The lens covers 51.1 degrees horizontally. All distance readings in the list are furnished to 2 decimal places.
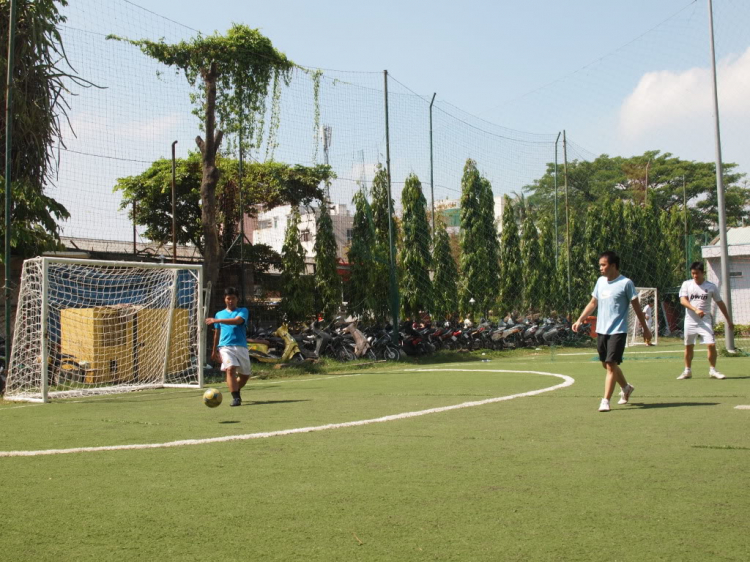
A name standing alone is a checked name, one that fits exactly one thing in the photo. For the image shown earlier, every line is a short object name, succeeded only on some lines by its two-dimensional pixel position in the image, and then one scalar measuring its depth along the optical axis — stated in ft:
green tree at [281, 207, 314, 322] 67.36
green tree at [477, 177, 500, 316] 89.66
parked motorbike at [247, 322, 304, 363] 60.18
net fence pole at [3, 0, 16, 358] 42.55
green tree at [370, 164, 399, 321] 71.41
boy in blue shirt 33.99
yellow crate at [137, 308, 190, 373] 50.60
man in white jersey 39.27
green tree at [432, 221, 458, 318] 82.07
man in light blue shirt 27.63
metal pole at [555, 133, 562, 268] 95.09
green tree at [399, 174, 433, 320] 76.95
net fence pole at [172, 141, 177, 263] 70.74
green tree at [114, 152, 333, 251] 107.34
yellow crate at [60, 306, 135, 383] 48.37
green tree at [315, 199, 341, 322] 69.21
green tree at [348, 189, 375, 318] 71.36
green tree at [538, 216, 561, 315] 94.43
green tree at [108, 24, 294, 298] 60.80
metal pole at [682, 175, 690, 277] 94.48
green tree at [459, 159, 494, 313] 89.10
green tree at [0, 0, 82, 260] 50.34
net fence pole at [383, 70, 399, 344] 68.95
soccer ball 31.96
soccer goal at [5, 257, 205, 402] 42.45
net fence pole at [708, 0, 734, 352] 57.31
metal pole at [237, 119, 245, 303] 63.00
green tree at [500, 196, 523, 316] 93.71
